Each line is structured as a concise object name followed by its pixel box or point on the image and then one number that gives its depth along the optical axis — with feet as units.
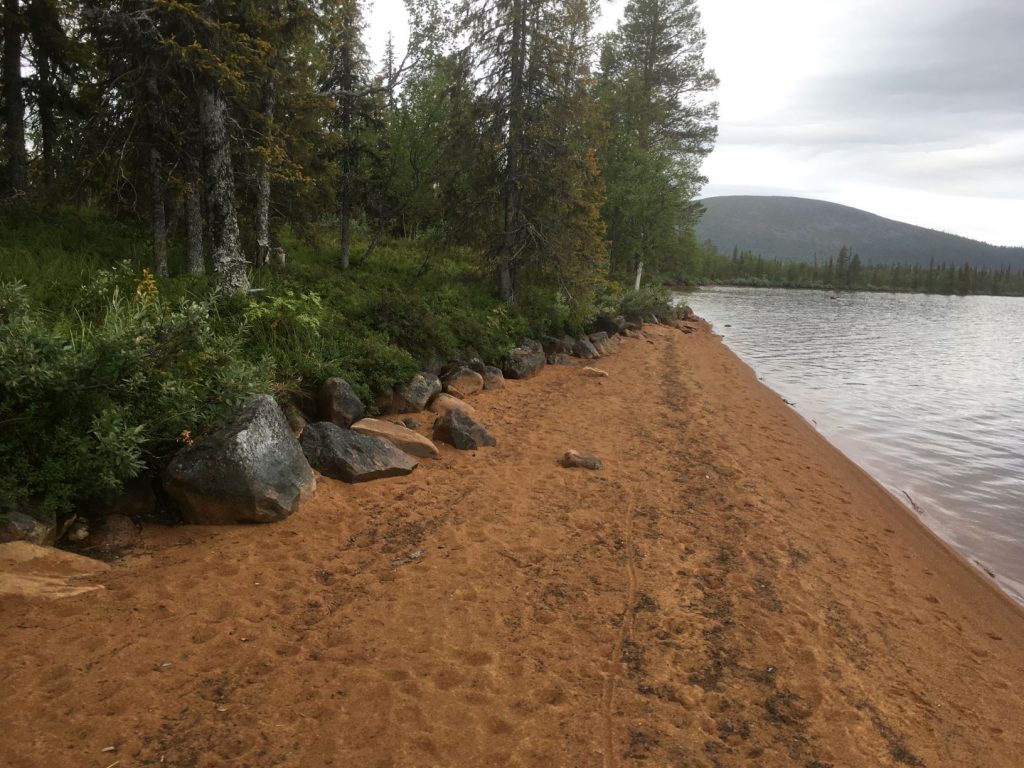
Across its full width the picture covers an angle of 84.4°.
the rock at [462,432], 26.40
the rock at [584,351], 52.75
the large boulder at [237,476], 16.98
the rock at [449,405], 30.55
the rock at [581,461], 25.22
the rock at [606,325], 64.89
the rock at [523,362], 42.22
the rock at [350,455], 21.53
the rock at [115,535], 15.74
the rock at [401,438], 24.52
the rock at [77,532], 15.55
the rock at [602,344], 55.48
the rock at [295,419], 23.63
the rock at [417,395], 29.66
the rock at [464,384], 34.83
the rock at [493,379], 37.87
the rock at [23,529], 13.99
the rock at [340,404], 25.57
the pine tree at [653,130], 84.94
